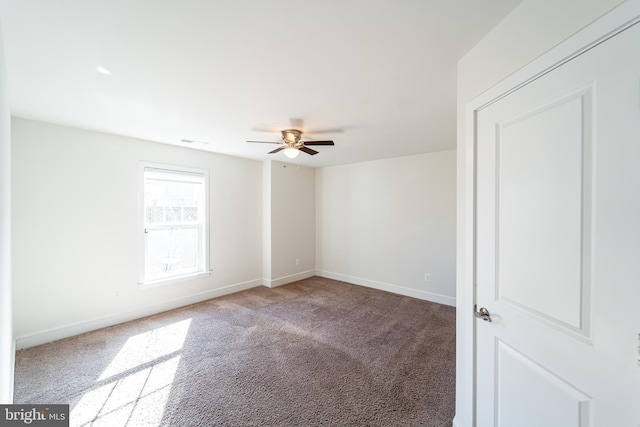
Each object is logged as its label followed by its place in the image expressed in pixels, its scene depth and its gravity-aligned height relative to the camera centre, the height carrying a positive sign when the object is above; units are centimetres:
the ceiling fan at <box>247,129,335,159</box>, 294 +84
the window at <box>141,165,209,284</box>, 367 -21
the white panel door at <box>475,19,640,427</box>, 80 -14
